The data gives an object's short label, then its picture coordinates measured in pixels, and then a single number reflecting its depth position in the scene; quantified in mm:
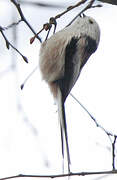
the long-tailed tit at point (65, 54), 5238
